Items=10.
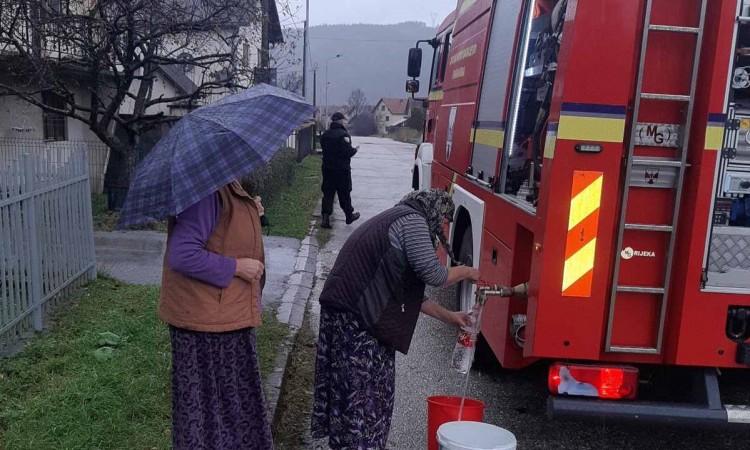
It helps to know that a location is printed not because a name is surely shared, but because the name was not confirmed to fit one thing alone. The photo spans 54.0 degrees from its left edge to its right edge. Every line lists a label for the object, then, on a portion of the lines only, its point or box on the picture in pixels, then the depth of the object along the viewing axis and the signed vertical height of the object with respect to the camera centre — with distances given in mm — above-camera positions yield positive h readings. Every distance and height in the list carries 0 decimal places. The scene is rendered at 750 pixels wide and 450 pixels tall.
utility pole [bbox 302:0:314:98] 24484 +1550
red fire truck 3391 -460
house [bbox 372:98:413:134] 118562 -1479
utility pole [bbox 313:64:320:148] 35500 +655
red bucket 3498 -1457
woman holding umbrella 2930 -654
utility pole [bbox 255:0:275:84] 12350 +895
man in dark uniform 11750 -979
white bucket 3123 -1420
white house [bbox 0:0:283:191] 11078 +128
